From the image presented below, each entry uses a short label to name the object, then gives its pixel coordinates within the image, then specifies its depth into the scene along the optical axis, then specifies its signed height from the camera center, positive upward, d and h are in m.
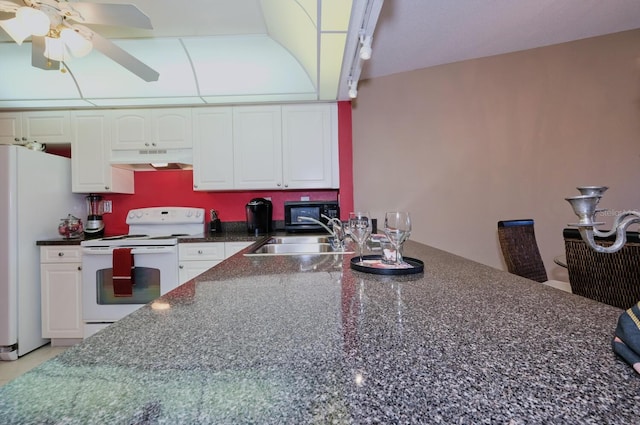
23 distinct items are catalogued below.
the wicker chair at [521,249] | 1.70 -0.22
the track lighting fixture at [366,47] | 1.58 +0.90
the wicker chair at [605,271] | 1.12 -0.25
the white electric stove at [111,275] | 2.37 -0.44
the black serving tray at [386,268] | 0.86 -0.16
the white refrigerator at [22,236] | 2.21 -0.10
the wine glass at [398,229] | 0.96 -0.05
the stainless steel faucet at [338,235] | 1.48 -0.10
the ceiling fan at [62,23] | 1.37 +1.03
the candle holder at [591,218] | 0.44 -0.01
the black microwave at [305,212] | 2.76 +0.04
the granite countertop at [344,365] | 0.29 -0.19
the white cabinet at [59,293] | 2.44 -0.58
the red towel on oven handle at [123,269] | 2.31 -0.37
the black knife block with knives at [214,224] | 2.96 -0.05
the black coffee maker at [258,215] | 2.79 +0.03
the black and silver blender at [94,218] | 2.86 +0.04
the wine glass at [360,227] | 1.21 -0.05
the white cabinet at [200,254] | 2.43 -0.29
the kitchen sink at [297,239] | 2.13 -0.17
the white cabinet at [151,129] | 2.80 +0.88
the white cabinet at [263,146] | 2.82 +0.69
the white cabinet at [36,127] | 2.75 +0.91
